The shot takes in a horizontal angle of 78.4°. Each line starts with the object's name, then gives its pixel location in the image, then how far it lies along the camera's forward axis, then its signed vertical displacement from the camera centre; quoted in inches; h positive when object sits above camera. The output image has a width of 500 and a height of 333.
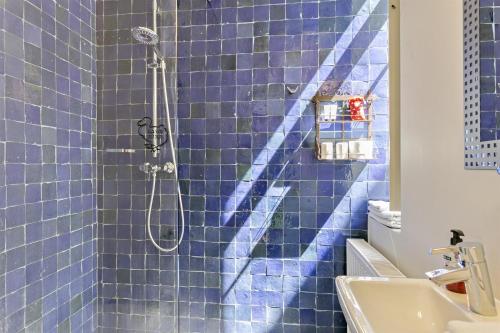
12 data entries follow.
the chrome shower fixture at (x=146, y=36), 80.0 +34.0
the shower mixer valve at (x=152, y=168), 80.6 -0.5
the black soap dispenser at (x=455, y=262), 32.8 -10.6
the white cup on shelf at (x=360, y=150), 83.3 +4.0
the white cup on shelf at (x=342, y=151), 83.8 +3.8
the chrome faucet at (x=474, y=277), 30.7 -11.5
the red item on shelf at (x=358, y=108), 84.9 +15.7
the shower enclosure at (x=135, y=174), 81.0 -2.1
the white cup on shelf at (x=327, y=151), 84.4 +3.9
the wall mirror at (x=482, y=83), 34.7 +9.6
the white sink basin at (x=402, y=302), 34.9 -16.8
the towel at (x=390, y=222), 65.5 -12.9
